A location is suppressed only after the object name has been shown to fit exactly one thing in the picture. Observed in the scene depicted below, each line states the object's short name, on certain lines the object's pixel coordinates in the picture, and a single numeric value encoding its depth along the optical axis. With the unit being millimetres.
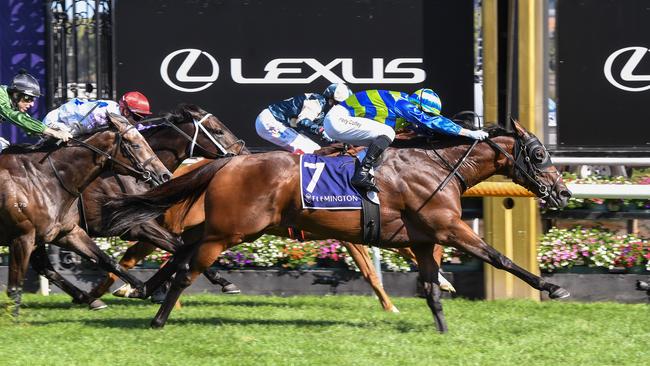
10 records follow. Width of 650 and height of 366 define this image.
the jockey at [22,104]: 16031
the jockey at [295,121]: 18047
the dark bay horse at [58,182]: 15891
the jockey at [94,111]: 18297
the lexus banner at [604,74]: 18875
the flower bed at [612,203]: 18453
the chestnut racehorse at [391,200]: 14961
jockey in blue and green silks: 15117
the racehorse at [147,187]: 17187
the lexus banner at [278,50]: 19266
